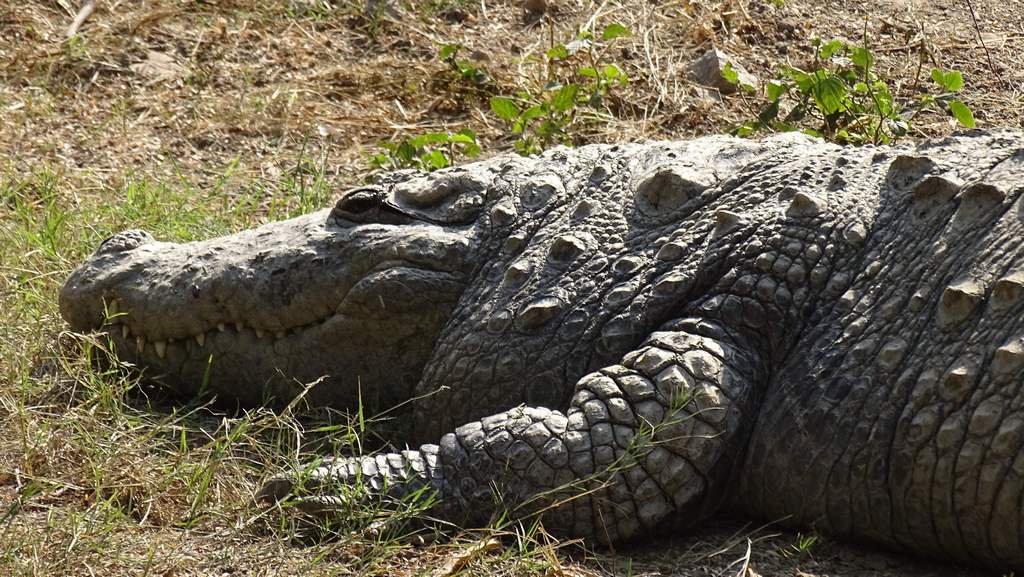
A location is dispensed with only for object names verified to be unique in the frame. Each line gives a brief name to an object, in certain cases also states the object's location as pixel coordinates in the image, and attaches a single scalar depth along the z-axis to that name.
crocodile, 6.14
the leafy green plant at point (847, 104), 10.67
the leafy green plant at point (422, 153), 10.74
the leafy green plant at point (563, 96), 11.42
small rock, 12.83
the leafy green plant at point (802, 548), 6.26
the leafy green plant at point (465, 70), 13.05
